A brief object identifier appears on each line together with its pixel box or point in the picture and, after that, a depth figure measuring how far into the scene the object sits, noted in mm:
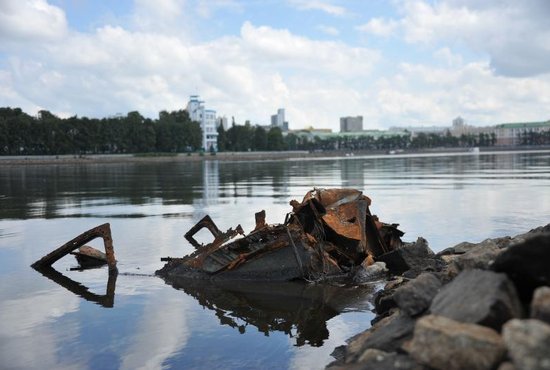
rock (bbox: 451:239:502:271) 8367
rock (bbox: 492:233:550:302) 6359
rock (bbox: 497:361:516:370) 5264
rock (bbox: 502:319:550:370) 5047
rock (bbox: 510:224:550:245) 13450
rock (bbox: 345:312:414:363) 7339
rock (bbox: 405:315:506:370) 5539
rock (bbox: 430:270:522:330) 5902
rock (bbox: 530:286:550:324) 5586
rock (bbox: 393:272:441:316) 7648
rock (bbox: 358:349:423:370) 6305
